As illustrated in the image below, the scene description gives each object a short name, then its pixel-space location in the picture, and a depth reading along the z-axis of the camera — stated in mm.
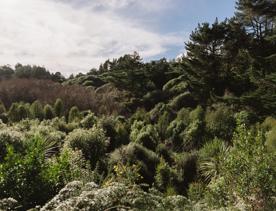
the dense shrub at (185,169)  6638
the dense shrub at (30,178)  3308
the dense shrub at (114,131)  8934
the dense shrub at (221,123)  9019
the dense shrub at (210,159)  6423
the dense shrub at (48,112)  11550
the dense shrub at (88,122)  9633
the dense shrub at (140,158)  6725
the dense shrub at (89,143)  7148
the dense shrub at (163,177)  6250
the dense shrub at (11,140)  5326
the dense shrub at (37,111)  11353
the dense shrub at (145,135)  8572
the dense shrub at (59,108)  12197
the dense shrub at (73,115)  10892
